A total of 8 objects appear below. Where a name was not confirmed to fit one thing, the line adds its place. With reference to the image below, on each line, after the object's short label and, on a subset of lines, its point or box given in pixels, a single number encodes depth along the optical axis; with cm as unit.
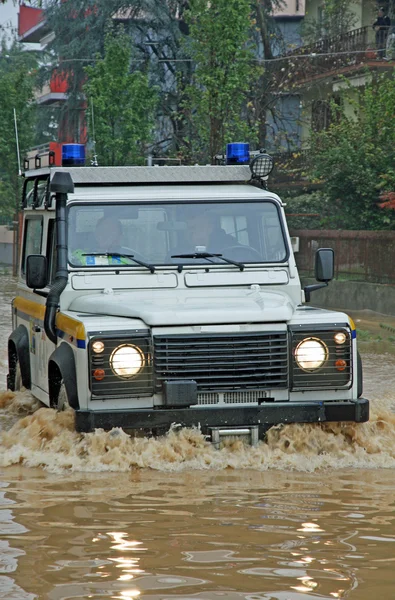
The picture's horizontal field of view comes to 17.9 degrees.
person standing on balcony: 3854
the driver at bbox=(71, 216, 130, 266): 954
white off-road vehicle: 831
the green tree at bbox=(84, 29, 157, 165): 3519
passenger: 970
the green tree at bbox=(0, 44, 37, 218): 4531
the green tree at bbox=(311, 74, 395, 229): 3048
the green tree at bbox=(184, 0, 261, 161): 3067
